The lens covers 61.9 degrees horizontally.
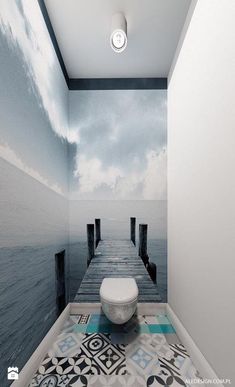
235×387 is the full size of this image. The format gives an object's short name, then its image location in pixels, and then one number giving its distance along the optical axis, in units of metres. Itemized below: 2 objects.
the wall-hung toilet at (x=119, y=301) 1.64
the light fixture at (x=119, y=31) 1.71
